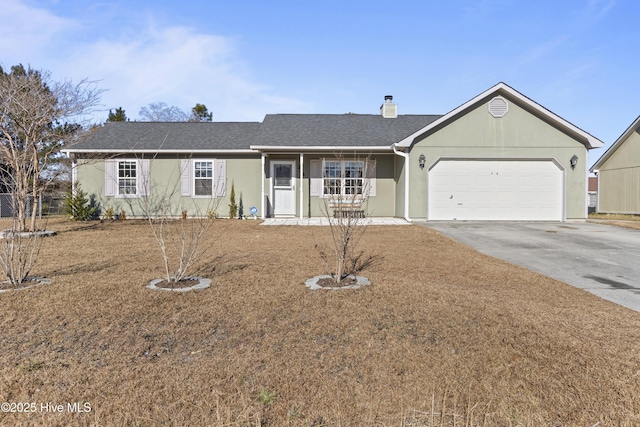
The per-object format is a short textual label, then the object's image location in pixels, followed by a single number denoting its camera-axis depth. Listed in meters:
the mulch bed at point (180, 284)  4.66
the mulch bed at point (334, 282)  4.76
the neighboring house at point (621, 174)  18.53
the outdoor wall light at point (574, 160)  12.88
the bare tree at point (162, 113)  35.72
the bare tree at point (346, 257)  4.98
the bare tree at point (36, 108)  9.12
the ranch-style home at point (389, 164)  12.96
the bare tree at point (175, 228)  4.91
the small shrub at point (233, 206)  14.09
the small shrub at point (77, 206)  13.69
